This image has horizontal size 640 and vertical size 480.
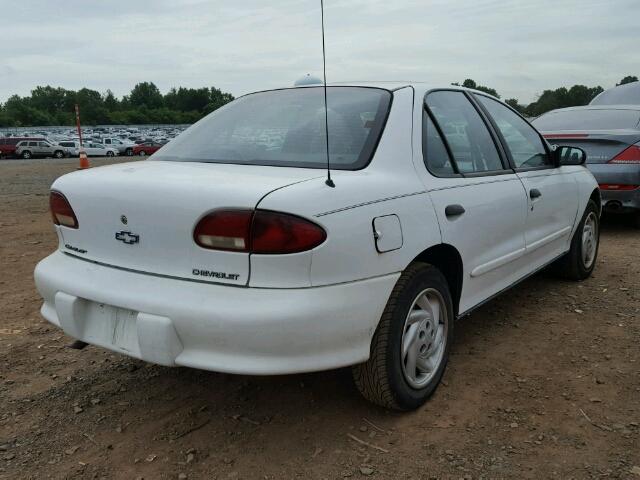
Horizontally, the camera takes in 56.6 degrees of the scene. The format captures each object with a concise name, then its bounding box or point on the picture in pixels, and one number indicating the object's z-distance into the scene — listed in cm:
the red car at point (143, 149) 4319
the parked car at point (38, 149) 3772
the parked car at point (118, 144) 4311
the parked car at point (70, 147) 3928
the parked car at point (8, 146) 3712
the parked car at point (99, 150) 4141
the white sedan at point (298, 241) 214
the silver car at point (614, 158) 624
